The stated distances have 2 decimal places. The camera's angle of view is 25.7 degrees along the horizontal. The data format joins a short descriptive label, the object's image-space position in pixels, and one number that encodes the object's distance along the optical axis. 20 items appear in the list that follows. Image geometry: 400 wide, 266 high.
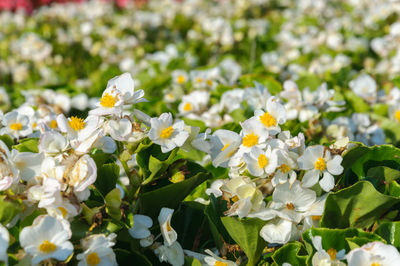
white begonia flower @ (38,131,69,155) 0.52
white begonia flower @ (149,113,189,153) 0.53
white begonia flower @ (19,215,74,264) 0.48
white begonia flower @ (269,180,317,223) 0.52
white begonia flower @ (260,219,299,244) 0.52
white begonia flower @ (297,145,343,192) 0.53
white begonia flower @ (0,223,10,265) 0.47
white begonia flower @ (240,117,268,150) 0.54
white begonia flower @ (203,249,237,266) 0.53
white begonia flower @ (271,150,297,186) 0.52
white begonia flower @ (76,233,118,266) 0.49
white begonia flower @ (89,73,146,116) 0.53
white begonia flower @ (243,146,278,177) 0.52
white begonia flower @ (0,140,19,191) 0.49
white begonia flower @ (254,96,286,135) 0.56
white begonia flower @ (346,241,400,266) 0.48
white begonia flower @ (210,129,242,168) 0.55
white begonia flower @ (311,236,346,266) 0.49
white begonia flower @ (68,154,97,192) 0.49
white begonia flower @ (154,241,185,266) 0.53
